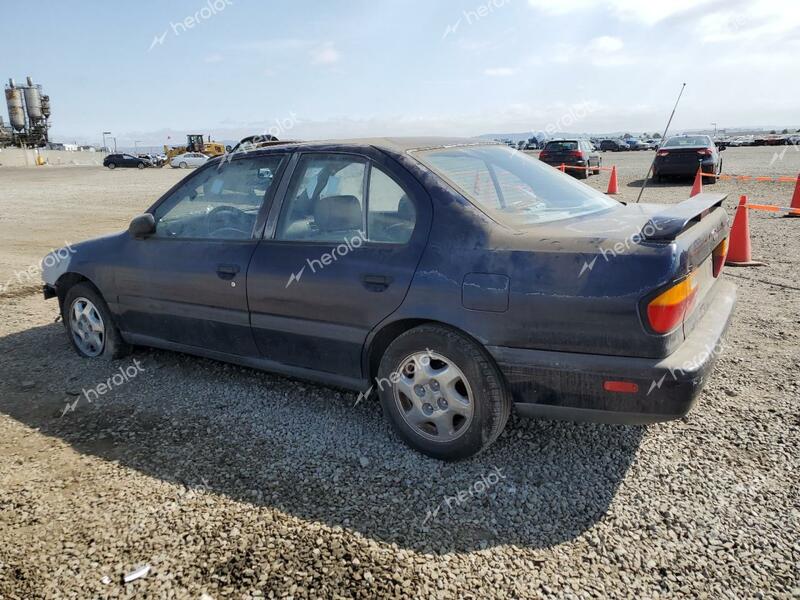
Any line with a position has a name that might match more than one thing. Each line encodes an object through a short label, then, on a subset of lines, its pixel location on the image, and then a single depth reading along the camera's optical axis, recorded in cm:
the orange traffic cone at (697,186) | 1331
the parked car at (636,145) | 6675
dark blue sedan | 263
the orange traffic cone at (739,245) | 738
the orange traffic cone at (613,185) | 1612
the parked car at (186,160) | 5172
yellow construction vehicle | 5874
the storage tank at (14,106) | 9025
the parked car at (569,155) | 2283
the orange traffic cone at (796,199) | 1134
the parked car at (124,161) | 5363
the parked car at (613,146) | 6604
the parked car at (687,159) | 1788
